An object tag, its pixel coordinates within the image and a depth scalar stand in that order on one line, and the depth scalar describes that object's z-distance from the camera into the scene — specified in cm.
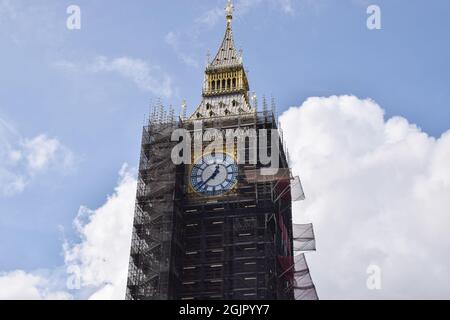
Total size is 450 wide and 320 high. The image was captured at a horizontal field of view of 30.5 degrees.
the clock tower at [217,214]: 9144
